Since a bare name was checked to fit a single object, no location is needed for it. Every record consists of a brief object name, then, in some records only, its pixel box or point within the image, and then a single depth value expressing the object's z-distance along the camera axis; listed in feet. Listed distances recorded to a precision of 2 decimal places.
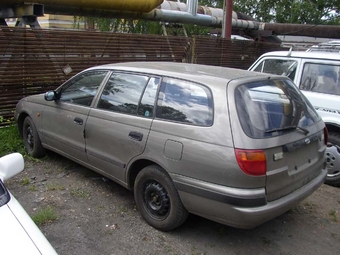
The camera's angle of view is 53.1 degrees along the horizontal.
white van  16.99
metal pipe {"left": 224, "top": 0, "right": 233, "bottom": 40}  34.27
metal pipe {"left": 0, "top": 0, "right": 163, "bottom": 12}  24.24
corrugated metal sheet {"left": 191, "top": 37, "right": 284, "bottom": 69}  34.65
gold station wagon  10.01
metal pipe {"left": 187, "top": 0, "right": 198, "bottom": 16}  39.65
